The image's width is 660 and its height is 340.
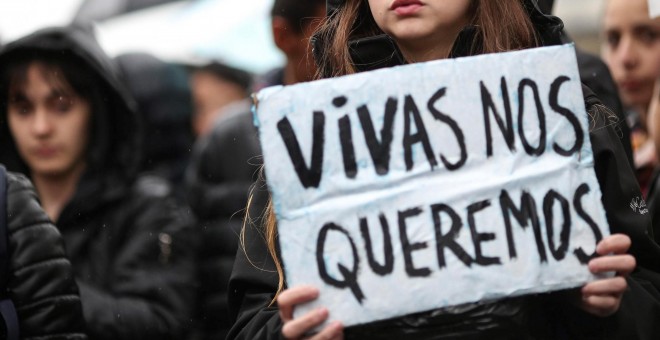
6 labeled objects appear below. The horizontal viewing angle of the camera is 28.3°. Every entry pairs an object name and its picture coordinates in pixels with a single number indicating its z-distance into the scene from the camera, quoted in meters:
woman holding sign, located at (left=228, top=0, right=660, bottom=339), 2.82
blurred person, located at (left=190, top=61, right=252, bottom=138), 8.84
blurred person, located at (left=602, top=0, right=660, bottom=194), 5.46
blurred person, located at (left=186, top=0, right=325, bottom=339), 5.70
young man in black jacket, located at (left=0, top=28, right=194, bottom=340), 4.71
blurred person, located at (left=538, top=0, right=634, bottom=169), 4.40
